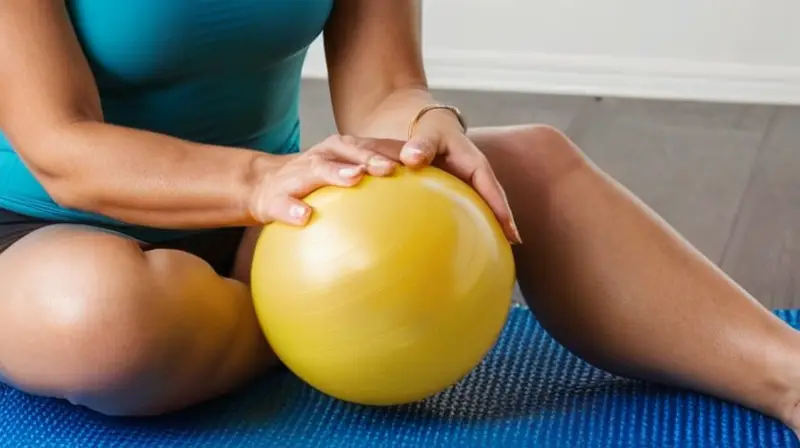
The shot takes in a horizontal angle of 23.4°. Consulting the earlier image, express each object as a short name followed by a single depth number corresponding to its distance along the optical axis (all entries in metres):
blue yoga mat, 1.80
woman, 1.75
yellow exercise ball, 1.68
